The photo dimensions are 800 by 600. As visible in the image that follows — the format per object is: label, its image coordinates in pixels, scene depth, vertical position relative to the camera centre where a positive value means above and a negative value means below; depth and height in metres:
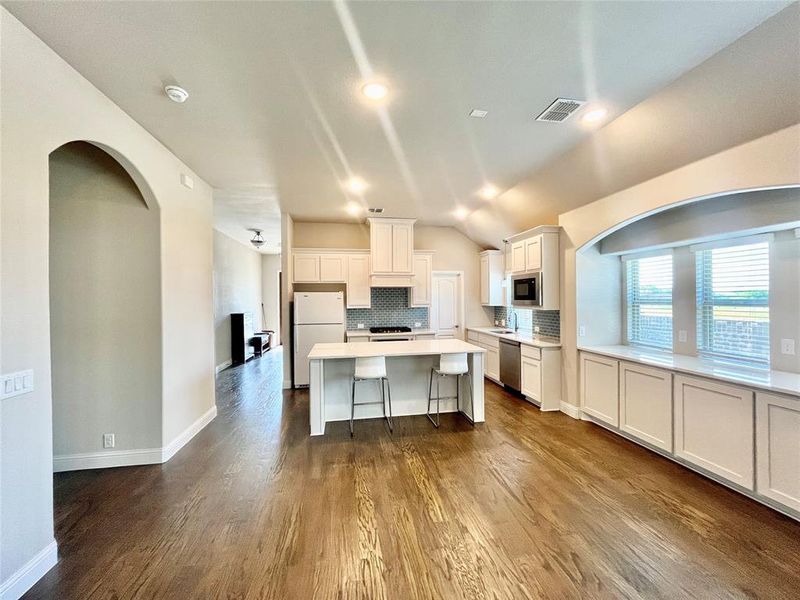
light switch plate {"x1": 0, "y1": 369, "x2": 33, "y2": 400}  1.61 -0.40
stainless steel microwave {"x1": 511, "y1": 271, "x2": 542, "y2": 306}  4.45 +0.12
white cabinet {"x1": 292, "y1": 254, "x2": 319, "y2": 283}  5.72 +0.56
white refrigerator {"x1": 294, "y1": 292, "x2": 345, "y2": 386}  5.45 -0.36
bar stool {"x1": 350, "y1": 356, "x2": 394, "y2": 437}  3.63 -0.75
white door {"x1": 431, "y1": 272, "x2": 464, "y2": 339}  6.57 -0.12
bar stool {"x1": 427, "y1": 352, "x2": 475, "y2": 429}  3.82 -0.76
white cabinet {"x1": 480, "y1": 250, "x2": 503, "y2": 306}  6.32 +0.40
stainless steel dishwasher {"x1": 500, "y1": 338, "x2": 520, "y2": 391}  4.93 -1.00
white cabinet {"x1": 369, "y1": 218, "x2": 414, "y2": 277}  5.63 +0.91
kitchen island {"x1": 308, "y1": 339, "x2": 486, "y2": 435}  3.64 -0.94
